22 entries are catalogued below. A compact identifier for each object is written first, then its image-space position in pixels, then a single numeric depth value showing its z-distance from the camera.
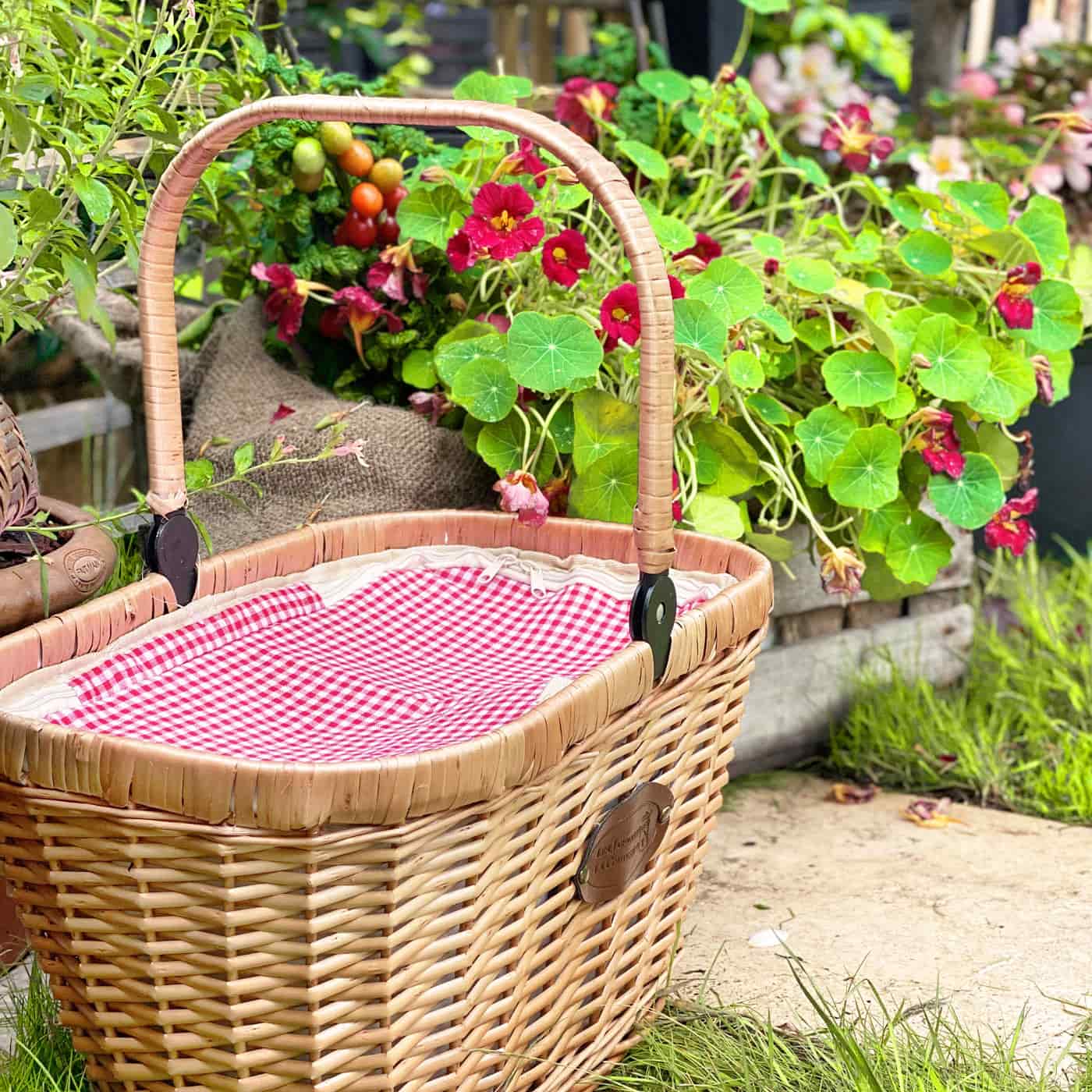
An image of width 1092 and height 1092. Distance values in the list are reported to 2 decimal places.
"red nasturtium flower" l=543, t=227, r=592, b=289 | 1.43
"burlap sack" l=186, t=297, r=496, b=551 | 1.54
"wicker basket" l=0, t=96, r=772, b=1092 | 0.85
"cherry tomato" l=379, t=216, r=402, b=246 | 1.68
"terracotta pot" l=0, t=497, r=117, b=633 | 1.13
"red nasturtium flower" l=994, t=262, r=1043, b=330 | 1.69
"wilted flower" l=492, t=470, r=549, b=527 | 1.37
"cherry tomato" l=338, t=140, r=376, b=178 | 1.65
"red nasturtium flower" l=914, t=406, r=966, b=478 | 1.60
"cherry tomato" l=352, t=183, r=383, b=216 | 1.64
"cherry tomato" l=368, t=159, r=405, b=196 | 1.66
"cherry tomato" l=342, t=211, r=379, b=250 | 1.66
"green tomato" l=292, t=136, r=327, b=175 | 1.61
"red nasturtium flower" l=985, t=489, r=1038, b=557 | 1.69
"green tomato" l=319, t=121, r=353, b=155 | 1.62
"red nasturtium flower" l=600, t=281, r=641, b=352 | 1.35
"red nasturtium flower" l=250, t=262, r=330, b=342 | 1.60
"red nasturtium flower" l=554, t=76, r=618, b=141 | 2.01
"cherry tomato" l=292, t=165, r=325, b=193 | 1.63
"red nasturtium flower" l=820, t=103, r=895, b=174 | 2.05
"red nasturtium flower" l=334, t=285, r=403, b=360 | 1.58
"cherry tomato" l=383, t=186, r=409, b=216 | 1.69
